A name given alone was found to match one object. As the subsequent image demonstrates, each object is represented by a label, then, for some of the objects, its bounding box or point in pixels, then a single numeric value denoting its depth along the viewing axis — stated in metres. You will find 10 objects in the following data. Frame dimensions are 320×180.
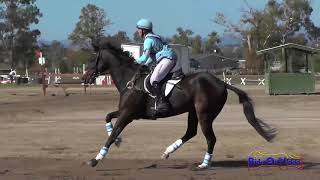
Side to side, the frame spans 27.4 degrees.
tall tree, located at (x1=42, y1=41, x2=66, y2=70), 143.12
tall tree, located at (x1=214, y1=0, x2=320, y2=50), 115.50
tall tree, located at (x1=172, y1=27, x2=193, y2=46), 163.38
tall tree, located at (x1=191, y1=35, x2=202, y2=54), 156.88
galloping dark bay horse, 11.99
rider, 12.02
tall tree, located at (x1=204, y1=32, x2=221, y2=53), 156.88
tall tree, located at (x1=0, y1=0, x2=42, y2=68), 112.12
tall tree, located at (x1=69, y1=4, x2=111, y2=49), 130.40
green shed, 41.21
